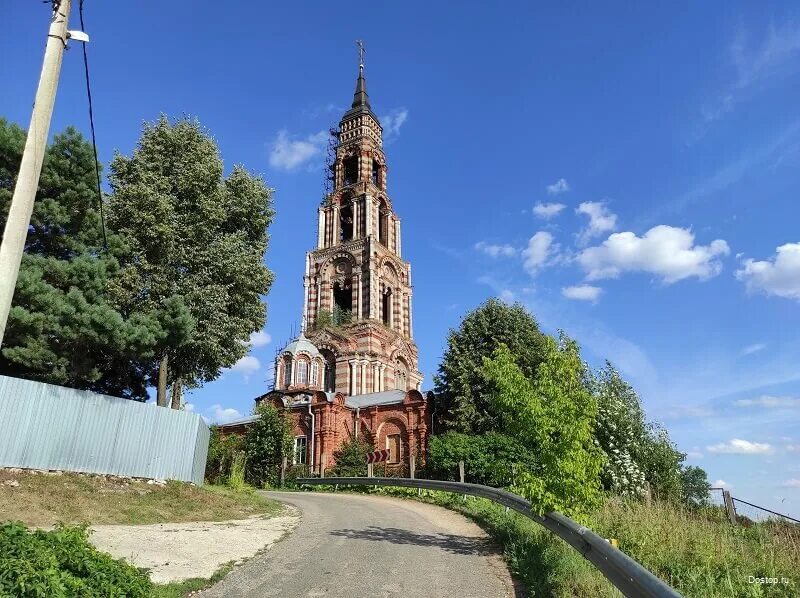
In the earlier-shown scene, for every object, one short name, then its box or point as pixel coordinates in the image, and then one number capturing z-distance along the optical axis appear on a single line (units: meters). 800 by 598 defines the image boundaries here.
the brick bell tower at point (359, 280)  53.19
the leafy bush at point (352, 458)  35.75
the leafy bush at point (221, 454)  35.75
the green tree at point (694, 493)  18.94
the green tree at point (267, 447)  36.34
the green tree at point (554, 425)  9.35
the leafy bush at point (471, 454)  28.70
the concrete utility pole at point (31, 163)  5.85
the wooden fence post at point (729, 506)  16.84
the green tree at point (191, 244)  19.67
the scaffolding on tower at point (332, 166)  67.81
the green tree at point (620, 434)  25.20
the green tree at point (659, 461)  26.25
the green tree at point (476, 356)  33.31
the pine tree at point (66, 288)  15.88
